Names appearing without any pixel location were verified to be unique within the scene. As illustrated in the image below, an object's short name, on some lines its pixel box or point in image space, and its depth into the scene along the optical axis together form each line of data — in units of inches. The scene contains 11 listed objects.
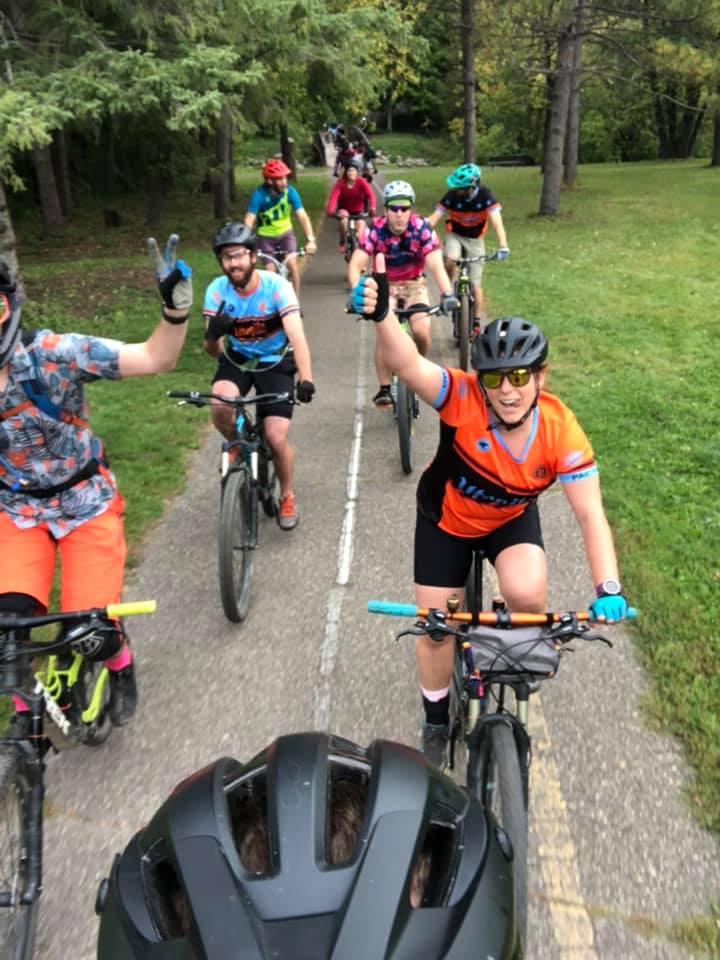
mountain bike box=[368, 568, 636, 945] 89.4
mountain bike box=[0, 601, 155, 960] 95.7
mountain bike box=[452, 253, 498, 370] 328.8
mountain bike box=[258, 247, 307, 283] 382.6
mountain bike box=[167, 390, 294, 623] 172.2
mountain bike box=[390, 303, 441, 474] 247.0
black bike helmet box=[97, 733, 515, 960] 47.0
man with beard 193.2
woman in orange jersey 104.7
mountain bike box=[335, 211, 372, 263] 555.1
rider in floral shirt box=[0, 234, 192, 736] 112.0
